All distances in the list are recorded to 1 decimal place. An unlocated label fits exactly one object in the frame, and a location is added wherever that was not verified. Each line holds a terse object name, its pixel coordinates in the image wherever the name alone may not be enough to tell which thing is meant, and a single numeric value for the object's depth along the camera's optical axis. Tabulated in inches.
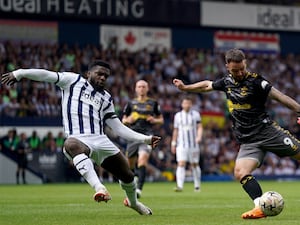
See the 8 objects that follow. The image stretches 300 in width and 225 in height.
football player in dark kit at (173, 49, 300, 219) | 423.8
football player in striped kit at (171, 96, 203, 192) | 882.8
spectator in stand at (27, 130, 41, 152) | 1144.8
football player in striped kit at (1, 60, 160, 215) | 426.9
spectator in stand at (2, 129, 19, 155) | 1122.7
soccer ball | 406.6
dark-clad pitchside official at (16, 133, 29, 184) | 1122.7
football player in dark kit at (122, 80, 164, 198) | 714.8
